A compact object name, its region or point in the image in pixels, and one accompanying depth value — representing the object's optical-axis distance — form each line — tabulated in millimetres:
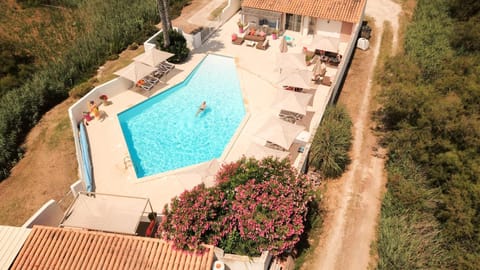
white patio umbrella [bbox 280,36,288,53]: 30562
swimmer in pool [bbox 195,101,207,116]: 25438
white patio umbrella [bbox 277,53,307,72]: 27078
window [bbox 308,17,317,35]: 32188
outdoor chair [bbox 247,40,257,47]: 31984
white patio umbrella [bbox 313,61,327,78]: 27281
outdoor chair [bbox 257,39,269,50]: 31308
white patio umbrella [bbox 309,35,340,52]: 28688
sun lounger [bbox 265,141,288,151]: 21070
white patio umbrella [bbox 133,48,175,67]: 27062
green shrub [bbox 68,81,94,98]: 26875
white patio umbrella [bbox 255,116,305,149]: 20125
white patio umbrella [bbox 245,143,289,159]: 19317
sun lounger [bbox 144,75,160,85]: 27506
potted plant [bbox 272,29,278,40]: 32591
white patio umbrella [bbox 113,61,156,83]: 25828
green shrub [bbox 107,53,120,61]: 31078
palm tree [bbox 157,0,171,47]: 27797
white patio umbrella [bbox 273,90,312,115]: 22853
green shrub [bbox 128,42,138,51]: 32438
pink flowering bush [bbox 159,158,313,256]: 14734
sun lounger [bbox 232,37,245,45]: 32188
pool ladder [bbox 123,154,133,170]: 21172
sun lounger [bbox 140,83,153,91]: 26916
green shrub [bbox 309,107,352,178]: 20266
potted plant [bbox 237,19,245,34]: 33500
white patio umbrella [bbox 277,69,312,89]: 25062
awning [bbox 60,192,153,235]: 15805
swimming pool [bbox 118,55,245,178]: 22344
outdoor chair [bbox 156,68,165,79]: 28234
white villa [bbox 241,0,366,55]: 30312
